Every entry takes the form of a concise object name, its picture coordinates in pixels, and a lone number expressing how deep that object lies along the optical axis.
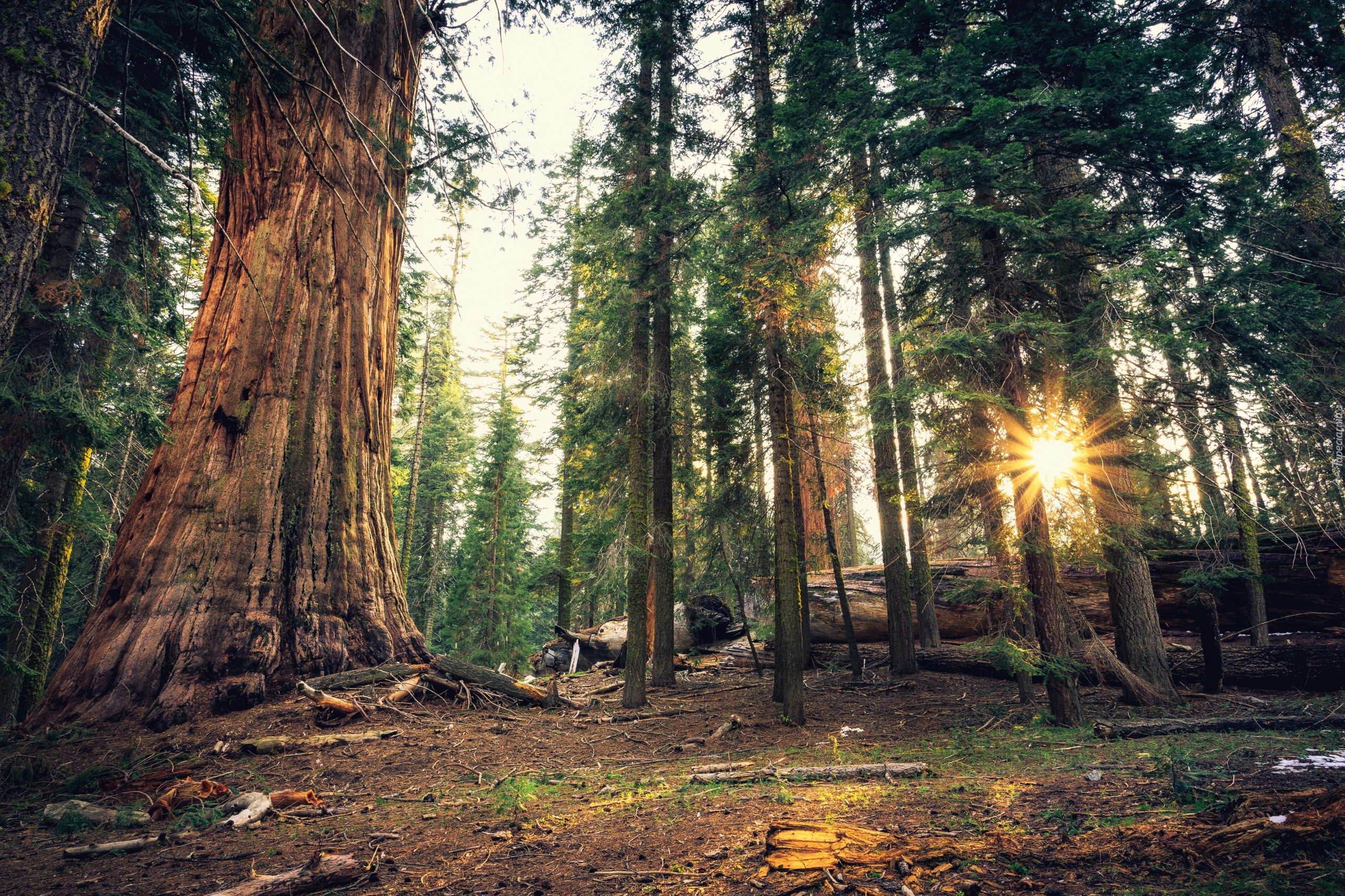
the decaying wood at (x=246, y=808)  4.16
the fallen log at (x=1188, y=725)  6.00
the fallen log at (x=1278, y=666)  8.16
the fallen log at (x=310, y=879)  2.87
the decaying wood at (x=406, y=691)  7.16
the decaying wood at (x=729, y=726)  7.73
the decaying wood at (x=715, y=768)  5.77
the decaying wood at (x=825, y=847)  2.90
